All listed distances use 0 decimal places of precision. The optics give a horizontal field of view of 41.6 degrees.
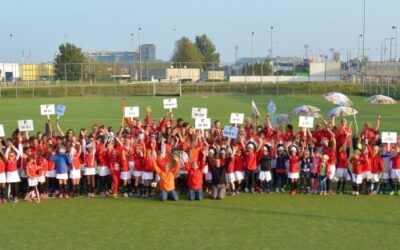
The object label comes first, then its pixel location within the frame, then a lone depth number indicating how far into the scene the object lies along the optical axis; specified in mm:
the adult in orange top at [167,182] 12727
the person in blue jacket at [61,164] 13016
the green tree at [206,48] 122625
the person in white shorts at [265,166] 13422
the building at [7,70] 69569
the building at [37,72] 61294
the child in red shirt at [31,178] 12578
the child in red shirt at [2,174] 12516
